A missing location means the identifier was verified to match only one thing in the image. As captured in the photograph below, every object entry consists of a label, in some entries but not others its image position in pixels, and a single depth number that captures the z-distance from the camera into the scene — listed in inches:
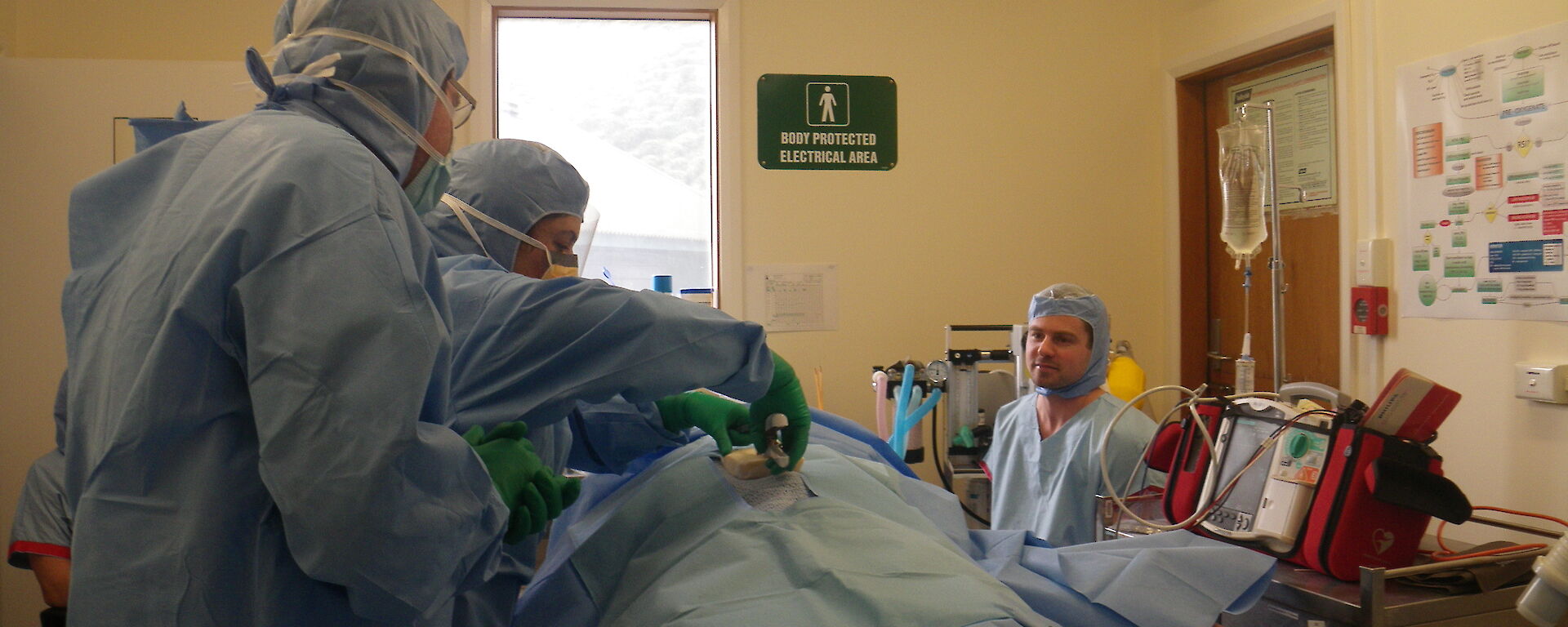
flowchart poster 90.0
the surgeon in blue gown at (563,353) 45.9
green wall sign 142.9
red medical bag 58.2
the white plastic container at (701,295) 138.9
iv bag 97.0
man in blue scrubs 97.3
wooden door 123.0
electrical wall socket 89.3
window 144.2
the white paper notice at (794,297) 143.5
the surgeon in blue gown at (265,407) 31.5
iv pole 95.7
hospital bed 37.2
